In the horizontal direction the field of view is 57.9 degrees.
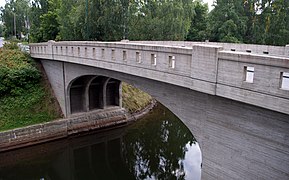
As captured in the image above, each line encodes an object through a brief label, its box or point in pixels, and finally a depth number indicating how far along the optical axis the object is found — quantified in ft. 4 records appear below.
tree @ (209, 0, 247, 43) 86.79
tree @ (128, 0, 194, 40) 91.25
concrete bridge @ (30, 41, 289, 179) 20.84
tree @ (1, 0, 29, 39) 190.80
